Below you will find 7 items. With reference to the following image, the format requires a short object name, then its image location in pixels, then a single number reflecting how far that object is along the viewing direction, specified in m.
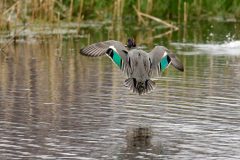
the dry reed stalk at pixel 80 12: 29.88
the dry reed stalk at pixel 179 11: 32.91
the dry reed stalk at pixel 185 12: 31.88
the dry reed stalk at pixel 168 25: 29.85
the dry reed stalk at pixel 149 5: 31.18
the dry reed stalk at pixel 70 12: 29.80
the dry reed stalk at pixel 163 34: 28.22
